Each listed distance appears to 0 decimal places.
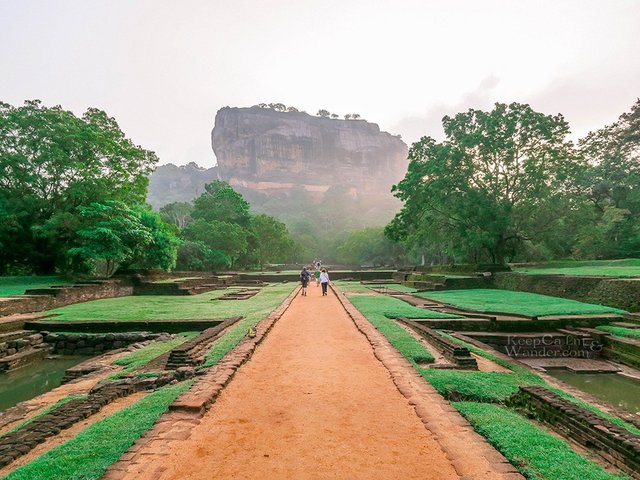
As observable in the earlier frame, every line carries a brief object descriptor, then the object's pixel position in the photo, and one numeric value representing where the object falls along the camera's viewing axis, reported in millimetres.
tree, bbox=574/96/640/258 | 29078
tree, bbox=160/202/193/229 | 65931
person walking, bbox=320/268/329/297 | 16703
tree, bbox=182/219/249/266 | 37750
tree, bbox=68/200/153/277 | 18391
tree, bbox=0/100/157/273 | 20484
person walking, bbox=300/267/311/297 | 17547
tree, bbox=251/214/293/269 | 49562
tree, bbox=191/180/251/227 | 45000
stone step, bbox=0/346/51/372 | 8711
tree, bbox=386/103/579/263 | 23656
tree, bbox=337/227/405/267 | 60456
